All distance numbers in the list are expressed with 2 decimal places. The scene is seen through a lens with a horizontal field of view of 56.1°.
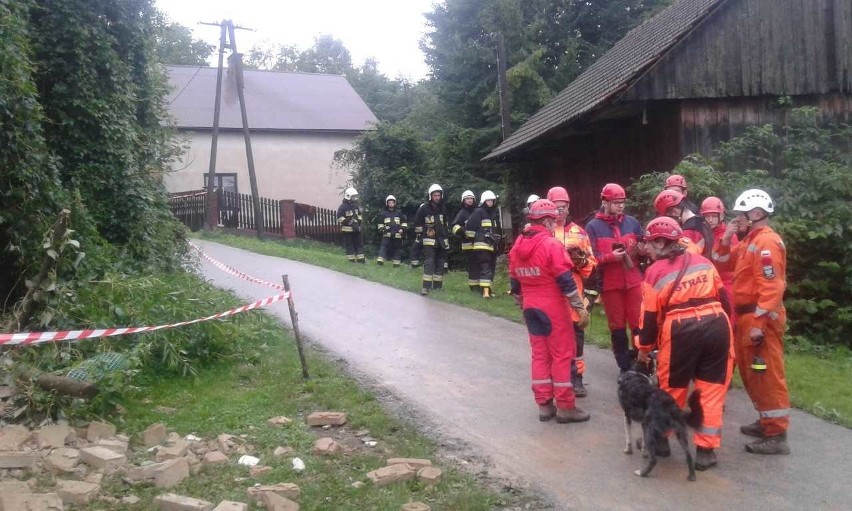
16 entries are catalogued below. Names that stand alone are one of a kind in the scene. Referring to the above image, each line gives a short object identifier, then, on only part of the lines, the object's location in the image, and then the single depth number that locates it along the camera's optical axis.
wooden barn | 14.34
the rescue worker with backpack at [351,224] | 18.83
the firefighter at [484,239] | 13.79
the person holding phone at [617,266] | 7.41
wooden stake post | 8.32
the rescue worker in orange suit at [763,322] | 6.02
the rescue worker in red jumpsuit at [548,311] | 6.71
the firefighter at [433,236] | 14.39
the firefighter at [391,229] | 18.62
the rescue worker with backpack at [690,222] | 7.11
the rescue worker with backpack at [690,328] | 5.56
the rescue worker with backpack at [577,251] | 7.54
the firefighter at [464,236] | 14.14
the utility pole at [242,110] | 28.78
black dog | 5.48
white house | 35.84
